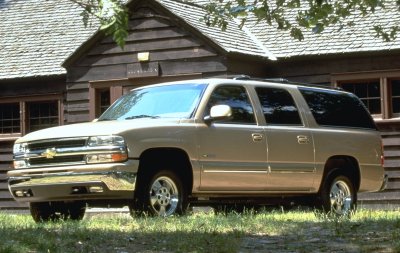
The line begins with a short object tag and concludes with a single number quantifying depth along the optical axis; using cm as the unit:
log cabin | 2521
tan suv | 1519
